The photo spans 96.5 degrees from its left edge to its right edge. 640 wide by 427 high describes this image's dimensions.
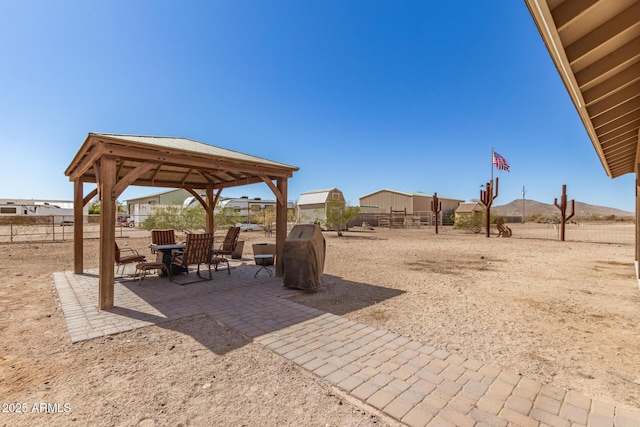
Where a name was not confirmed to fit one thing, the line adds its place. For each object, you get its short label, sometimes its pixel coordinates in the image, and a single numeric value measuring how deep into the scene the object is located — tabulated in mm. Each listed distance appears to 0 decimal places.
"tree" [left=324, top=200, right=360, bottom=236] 19766
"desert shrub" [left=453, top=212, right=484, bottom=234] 21531
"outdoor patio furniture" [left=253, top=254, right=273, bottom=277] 7857
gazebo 4473
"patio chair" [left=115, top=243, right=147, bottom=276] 6224
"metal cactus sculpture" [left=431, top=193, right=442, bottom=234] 22170
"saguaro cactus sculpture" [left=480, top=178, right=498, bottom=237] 17750
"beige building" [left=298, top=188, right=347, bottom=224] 27031
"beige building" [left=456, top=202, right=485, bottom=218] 32406
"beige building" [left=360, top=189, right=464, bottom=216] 36125
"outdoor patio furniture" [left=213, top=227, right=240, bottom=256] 8059
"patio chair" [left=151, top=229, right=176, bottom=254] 7931
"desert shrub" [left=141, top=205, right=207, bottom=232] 17397
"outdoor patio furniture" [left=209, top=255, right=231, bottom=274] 6861
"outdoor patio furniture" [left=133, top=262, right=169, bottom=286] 5859
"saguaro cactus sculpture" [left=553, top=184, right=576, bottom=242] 15289
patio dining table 6545
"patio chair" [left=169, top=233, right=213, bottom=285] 6039
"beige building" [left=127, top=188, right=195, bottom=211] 36688
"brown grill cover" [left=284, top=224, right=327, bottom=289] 5574
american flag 22781
